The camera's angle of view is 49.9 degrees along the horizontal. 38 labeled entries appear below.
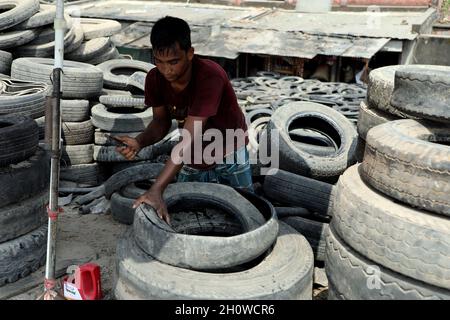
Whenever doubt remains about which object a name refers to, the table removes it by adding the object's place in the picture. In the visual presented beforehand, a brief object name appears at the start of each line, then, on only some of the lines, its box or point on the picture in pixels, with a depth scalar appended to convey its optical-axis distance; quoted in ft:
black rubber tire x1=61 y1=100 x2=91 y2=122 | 19.55
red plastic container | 10.00
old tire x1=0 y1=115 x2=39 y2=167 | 11.76
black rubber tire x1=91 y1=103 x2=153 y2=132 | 19.08
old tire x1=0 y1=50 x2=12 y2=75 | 20.88
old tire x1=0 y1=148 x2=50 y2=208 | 11.67
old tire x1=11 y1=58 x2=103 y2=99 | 19.54
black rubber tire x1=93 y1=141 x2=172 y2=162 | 18.74
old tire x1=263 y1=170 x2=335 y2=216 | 13.80
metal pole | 8.91
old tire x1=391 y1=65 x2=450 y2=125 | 8.86
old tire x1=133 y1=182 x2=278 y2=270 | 8.62
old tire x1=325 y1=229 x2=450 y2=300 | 7.70
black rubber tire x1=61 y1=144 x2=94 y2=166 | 19.40
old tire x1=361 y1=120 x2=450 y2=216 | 7.67
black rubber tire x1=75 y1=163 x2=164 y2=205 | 15.25
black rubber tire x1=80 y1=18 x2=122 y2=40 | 25.35
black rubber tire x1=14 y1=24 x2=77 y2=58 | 22.36
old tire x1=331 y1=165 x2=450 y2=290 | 7.43
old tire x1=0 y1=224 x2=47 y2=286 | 11.69
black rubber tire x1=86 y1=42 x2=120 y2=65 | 25.02
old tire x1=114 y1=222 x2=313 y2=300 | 8.20
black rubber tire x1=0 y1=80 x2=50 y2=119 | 15.75
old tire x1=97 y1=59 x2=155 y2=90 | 22.81
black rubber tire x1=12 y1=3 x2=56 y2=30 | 21.84
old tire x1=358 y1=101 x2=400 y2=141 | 12.89
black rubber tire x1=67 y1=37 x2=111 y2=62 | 23.66
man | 9.29
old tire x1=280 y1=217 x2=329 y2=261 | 12.91
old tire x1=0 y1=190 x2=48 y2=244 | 11.69
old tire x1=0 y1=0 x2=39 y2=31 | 20.98
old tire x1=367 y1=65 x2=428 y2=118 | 12.69
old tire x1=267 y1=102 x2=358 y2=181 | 15.88
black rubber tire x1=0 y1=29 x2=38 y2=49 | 21.29
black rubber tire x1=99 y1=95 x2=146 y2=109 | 19.94
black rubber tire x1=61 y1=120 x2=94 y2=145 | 19.48
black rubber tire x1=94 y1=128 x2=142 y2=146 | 19.41
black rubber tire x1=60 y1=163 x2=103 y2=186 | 19.31
